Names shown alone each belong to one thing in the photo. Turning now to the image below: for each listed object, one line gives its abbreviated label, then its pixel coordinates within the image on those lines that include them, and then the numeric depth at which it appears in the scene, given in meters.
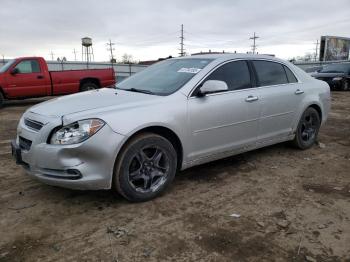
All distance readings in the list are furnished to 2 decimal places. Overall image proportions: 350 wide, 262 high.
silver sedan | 3.44
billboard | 40.03
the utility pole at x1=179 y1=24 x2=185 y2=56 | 68.21
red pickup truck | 11.90
